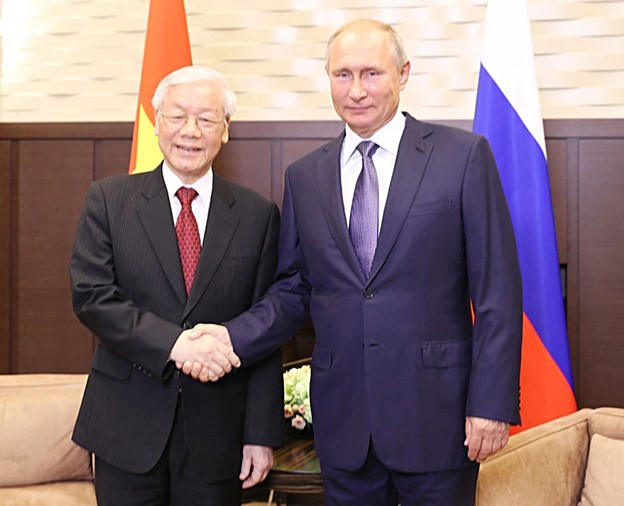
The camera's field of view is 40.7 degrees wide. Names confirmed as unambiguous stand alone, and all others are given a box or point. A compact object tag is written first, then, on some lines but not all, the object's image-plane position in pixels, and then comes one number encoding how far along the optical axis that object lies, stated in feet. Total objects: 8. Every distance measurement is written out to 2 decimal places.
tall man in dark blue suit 6.70
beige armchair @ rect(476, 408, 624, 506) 8.21
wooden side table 8.26
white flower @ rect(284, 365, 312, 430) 9.44
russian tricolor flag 10.69
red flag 12.17
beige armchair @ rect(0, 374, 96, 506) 9.74
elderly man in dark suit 7.16
